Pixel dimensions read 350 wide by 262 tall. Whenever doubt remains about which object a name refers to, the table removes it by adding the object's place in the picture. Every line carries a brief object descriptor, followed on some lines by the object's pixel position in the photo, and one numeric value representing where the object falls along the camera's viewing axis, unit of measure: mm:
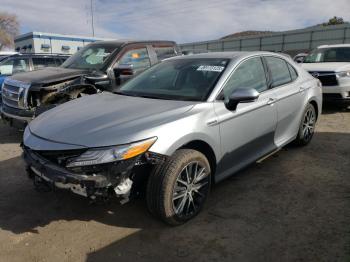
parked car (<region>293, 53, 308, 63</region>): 10384
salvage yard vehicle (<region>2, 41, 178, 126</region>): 5980
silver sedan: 2781
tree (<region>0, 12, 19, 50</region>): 66000
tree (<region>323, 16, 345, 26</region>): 43219
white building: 20609
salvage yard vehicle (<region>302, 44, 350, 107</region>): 8125
